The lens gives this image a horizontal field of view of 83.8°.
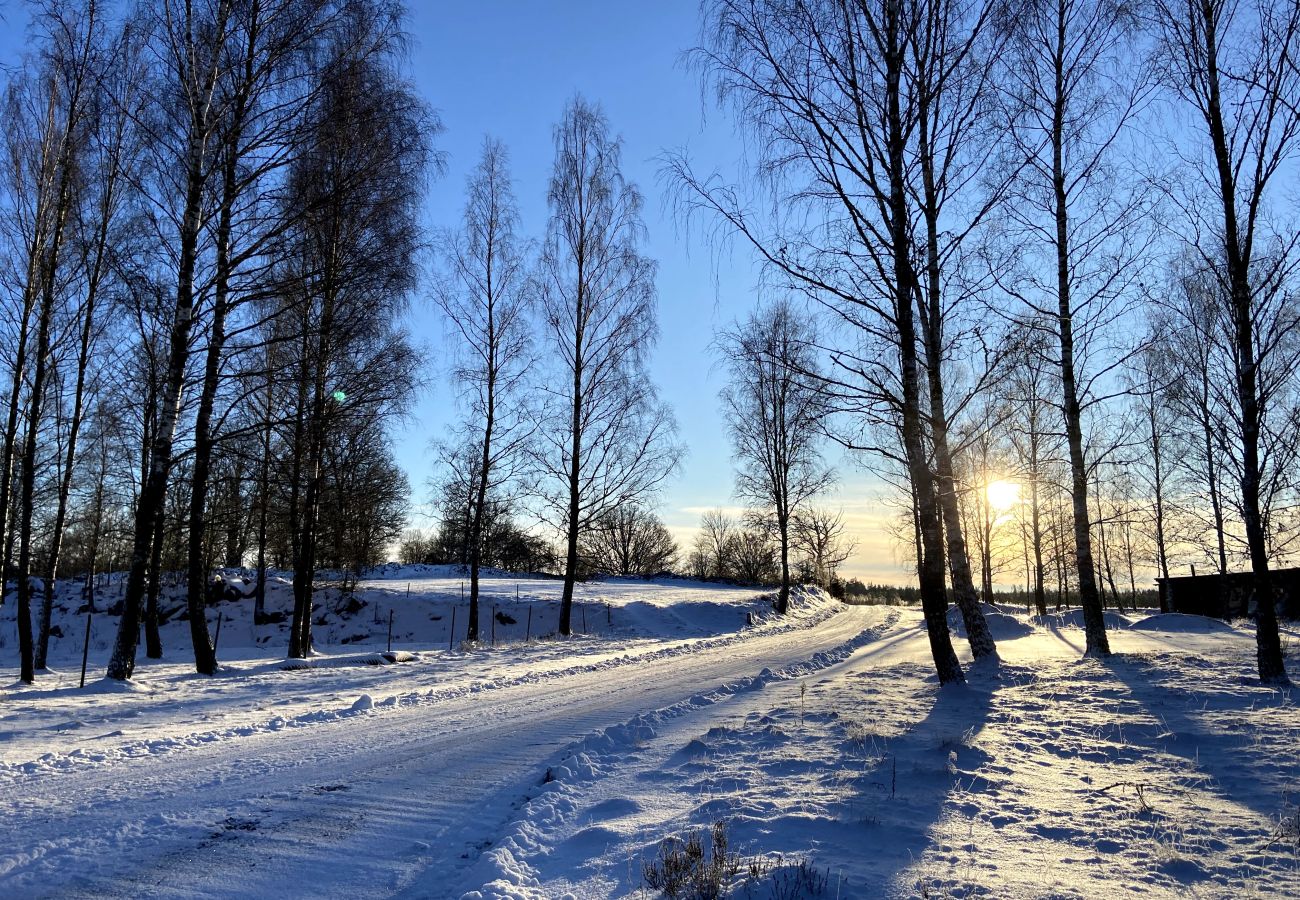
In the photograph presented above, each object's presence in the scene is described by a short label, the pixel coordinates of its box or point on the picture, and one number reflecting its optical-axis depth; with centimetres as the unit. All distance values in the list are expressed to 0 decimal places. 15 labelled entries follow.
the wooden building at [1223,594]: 2650
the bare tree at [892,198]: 873
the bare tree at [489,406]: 2066
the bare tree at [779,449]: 2930
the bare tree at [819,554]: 4262
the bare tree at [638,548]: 6575
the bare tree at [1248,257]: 927
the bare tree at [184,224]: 1124
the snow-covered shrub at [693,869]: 337
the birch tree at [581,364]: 2145
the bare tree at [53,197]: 1312
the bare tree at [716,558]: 6600
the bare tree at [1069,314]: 1234
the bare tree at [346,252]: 1249
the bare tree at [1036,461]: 1091
